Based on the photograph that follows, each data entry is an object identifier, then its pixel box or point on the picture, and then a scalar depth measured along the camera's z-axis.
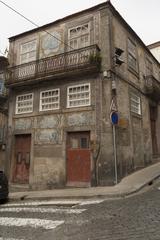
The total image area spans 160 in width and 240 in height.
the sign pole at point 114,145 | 10.27
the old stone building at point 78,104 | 10.95
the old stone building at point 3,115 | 14.06
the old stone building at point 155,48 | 21.83
